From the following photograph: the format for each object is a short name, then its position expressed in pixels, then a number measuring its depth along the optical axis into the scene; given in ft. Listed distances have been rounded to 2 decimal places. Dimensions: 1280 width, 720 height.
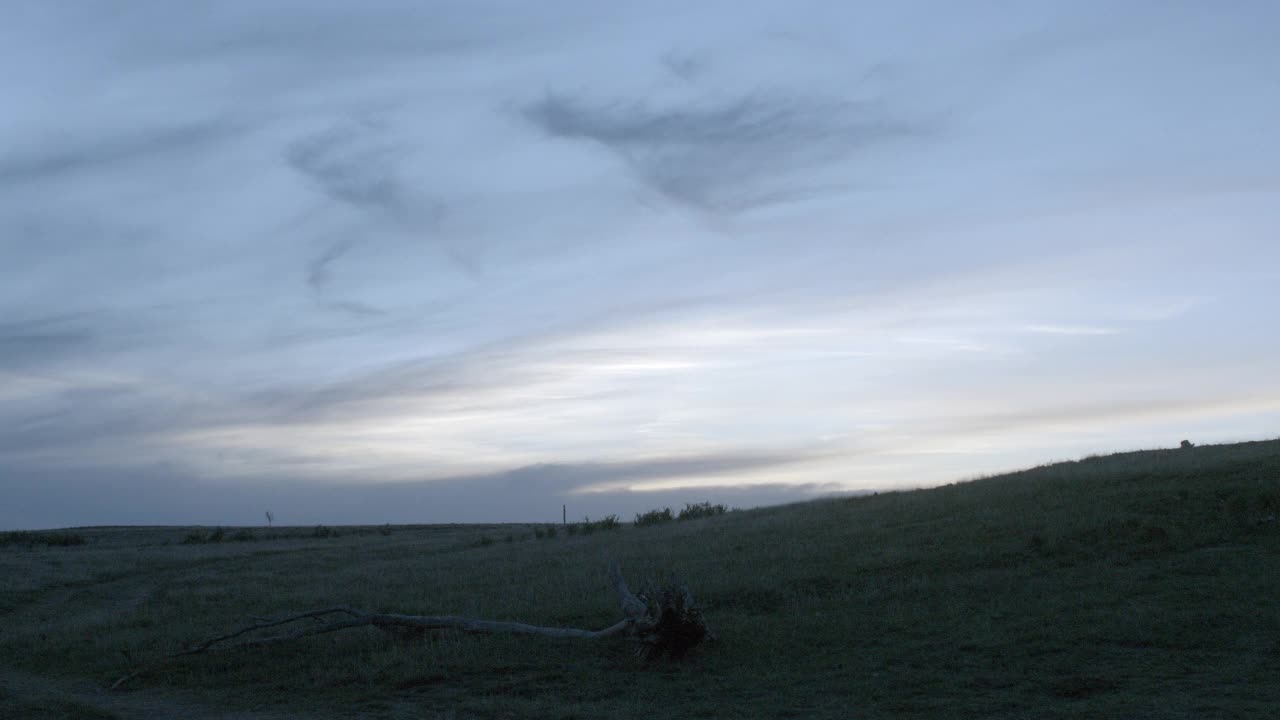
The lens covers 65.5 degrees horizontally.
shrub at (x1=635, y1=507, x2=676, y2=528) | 130.65
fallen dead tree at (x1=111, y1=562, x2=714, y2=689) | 48.34
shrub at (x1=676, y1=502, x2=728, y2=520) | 132.05
